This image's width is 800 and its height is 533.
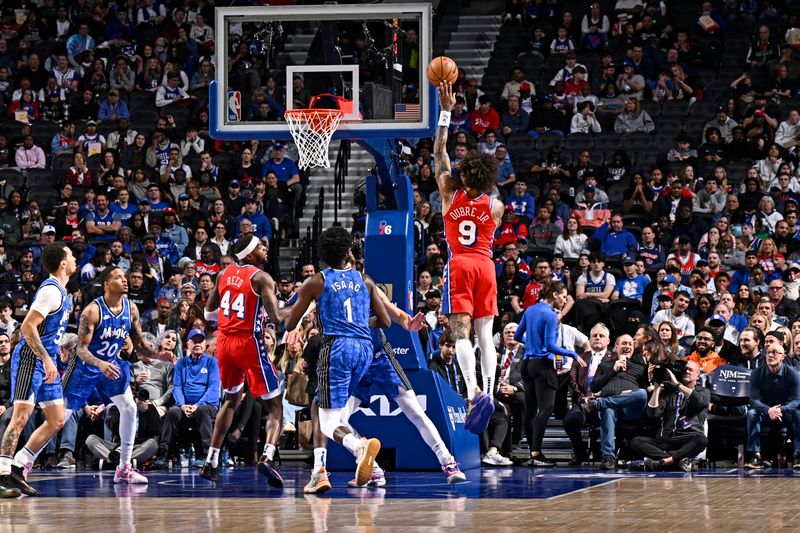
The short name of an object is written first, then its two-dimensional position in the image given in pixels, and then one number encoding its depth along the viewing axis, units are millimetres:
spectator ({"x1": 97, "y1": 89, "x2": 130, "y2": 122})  23052
